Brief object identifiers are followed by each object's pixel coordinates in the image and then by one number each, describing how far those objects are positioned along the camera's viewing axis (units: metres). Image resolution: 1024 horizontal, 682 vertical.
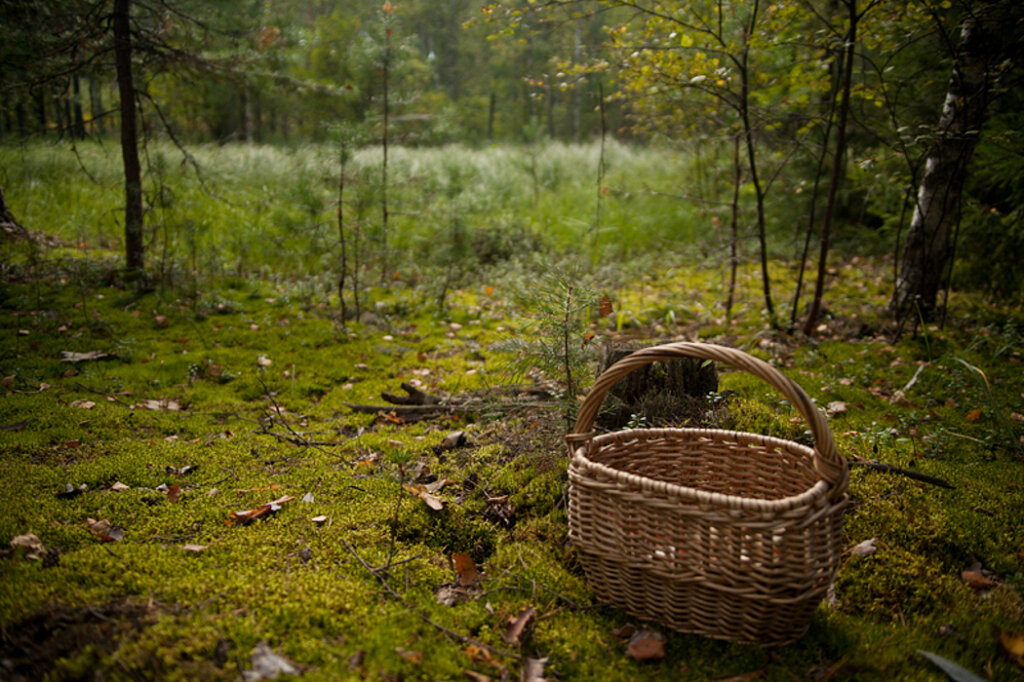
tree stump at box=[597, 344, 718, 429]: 3.07
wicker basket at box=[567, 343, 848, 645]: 1.62
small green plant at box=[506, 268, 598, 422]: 2.67
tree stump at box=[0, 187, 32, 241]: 5.83
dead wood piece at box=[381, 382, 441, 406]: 3.83
